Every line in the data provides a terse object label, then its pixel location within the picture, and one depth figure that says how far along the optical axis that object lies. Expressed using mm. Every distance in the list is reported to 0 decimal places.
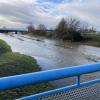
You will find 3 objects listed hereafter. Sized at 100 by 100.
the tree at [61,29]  31219
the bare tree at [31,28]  45281
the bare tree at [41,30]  39707
